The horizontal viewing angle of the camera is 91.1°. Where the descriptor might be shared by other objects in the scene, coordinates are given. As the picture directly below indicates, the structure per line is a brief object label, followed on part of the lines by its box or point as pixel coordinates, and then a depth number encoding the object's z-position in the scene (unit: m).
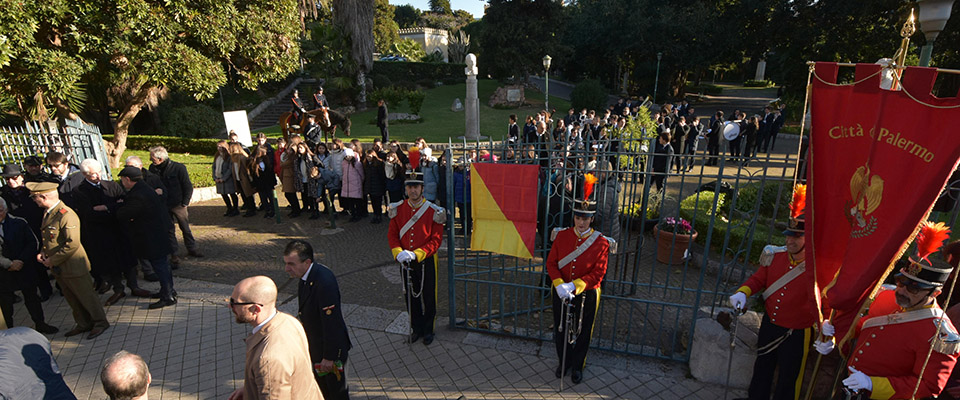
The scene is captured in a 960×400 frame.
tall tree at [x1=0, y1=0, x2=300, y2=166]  10.38
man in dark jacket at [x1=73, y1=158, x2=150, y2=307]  5.96
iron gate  4.84
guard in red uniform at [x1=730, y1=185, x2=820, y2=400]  3.79
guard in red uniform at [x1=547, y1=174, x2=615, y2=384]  4.40
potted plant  7.40
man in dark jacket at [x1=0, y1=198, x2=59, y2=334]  5.14
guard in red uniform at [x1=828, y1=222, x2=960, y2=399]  2.89
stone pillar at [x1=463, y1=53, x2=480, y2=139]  19.67
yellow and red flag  4.77
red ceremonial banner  2.72
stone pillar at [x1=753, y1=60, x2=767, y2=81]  52.61
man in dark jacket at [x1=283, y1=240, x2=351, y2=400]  3.62
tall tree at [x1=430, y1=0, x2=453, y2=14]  88.06
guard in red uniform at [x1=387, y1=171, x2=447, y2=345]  5.12
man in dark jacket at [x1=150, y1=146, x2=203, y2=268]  7.46
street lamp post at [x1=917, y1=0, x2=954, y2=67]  4.59
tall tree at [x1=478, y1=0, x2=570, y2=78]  33.19
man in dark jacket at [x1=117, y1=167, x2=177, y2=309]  5.83
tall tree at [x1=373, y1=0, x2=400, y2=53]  55.09
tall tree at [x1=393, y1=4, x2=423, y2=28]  84.62
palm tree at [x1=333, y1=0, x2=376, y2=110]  30.97
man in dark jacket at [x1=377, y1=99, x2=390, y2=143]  19.73
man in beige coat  2.69
